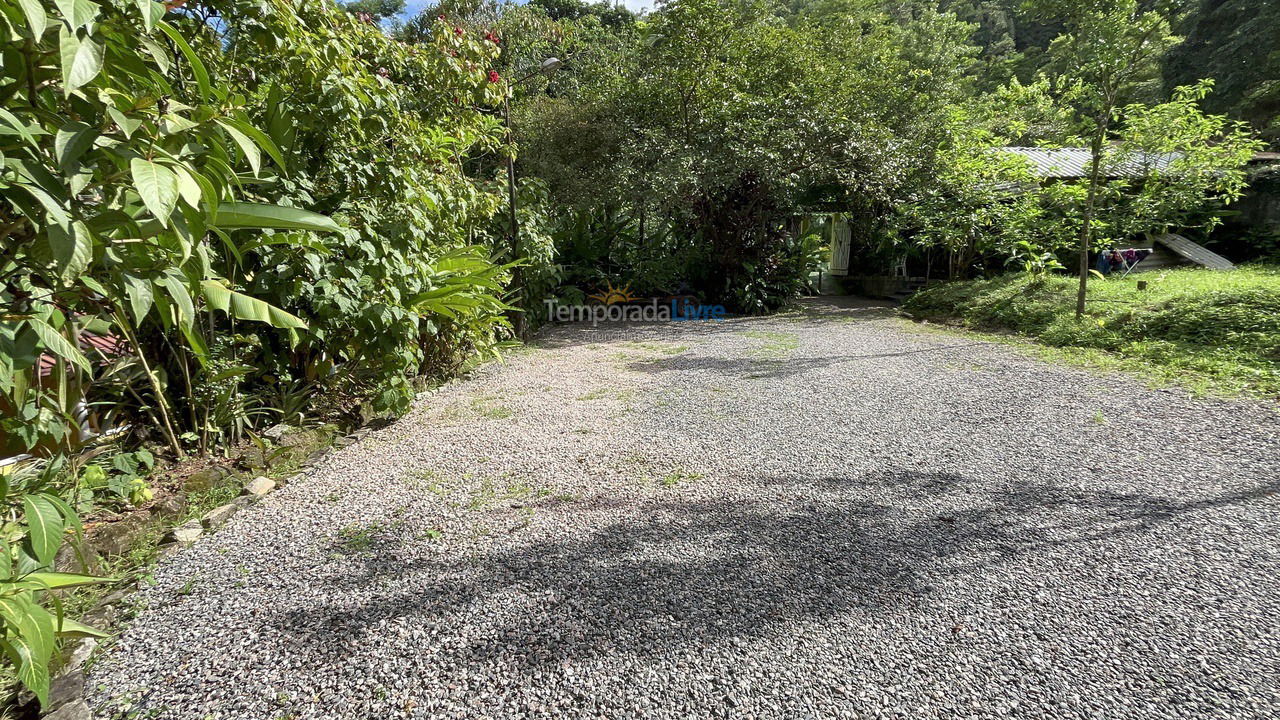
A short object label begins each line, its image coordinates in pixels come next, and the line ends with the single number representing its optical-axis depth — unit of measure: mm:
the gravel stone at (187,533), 2201
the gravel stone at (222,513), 2326
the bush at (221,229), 1059
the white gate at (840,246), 12906
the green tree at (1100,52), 5414
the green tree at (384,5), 29656
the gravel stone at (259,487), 2617
